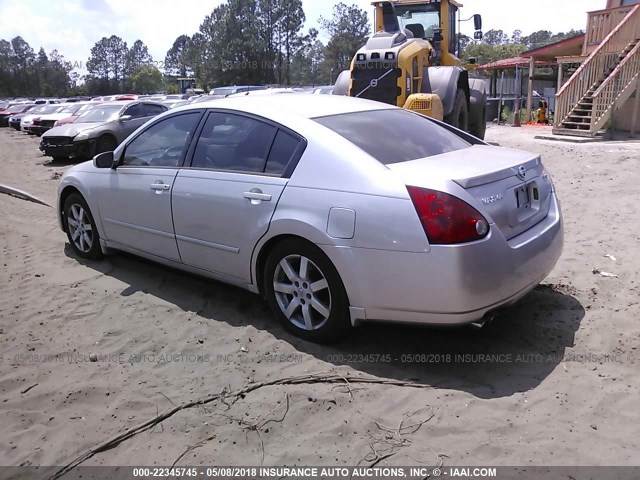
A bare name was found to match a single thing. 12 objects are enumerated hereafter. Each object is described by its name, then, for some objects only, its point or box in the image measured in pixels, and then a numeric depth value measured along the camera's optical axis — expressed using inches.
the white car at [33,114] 1048.2
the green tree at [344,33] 2615.7
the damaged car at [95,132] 556.4
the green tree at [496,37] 3923.2
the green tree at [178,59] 3417.3
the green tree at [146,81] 3292.3
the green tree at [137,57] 3745.1
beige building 599.5
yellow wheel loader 407.2
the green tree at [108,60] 3636.8
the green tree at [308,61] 2918.3
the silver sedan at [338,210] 127.3
